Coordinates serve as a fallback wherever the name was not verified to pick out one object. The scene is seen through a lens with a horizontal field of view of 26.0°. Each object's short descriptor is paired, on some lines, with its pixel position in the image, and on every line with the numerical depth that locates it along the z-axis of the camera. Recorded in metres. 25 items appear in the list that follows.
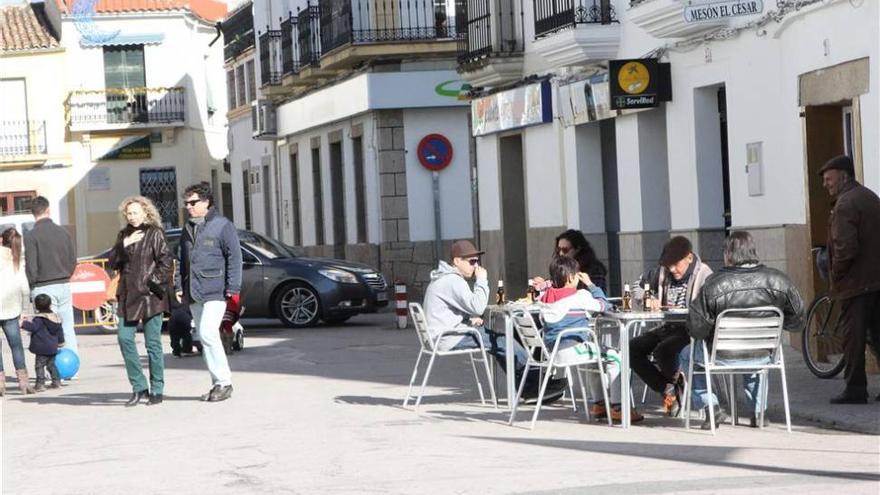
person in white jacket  18.33
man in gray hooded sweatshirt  14.74
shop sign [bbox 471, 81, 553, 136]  27.83
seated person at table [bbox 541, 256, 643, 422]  13.44
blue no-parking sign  34.75
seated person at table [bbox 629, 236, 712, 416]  13.66
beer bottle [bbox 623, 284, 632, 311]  14.21
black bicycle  16.34
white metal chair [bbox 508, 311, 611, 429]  13.34
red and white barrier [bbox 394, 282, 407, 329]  27.53
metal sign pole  36.66
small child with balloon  18.95
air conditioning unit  47.31
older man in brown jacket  14.12
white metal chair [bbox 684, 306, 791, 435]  12.65
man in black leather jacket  12.71
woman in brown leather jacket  16.41
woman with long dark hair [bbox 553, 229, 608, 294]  15.90
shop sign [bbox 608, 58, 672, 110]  23.02
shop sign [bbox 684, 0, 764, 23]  20.34
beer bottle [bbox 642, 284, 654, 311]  13.72
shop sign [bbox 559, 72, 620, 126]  24.88
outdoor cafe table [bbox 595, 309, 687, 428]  13.20
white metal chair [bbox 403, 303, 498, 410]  14.78
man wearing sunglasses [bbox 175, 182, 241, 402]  16.30
